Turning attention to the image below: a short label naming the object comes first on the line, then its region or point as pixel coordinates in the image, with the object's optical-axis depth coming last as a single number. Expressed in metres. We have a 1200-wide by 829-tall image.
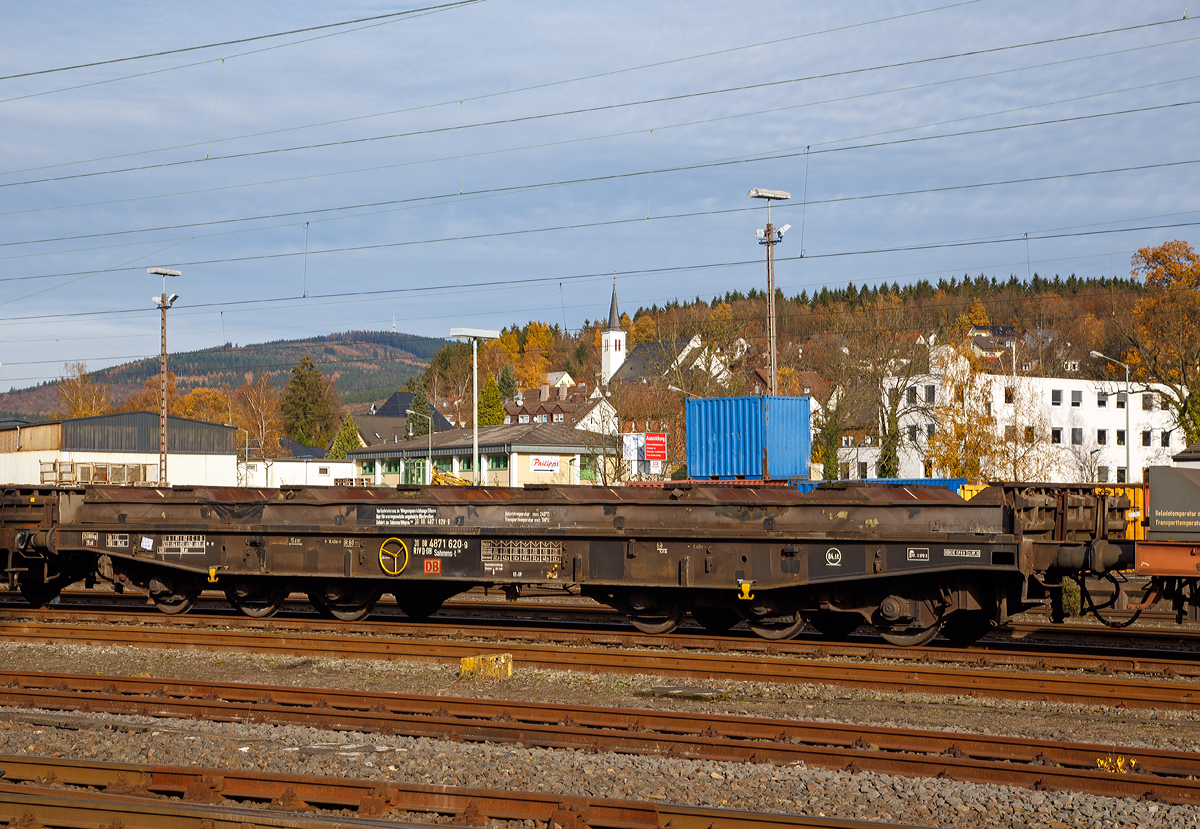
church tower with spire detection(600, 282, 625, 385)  153.75
